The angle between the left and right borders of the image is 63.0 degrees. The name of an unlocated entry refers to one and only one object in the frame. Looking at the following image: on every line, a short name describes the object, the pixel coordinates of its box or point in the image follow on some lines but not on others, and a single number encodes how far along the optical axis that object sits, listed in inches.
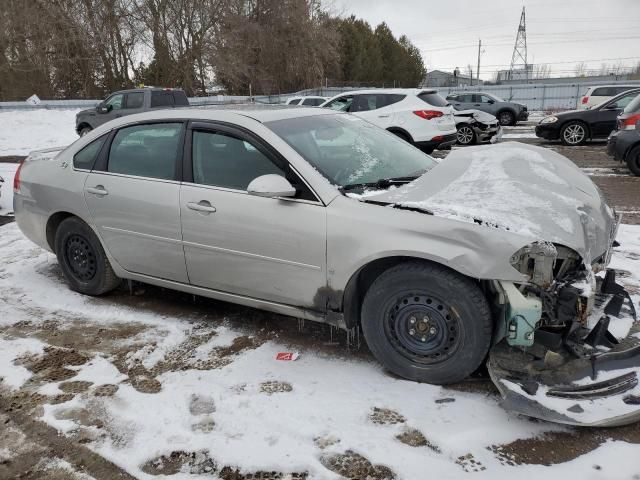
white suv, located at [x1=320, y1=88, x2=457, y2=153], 454.9
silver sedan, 106.5
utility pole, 2092.0
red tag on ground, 135.4
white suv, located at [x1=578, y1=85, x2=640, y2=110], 745.6
